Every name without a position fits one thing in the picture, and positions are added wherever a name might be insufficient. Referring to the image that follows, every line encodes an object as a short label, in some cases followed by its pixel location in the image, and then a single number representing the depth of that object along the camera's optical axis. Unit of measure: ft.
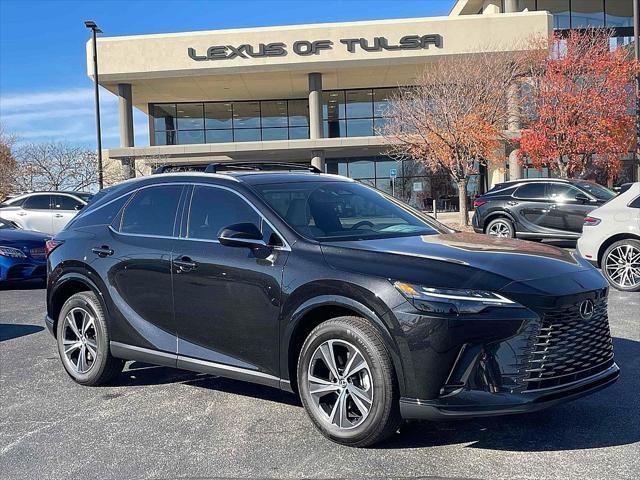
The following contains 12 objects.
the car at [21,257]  36.24
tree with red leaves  72.38
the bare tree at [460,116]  72.33
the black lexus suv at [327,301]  11.80
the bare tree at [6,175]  93.66
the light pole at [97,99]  85.25
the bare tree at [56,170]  92.94
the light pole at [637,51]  65.16
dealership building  98.17
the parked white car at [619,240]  31.30
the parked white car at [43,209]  57.52
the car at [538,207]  48.03
